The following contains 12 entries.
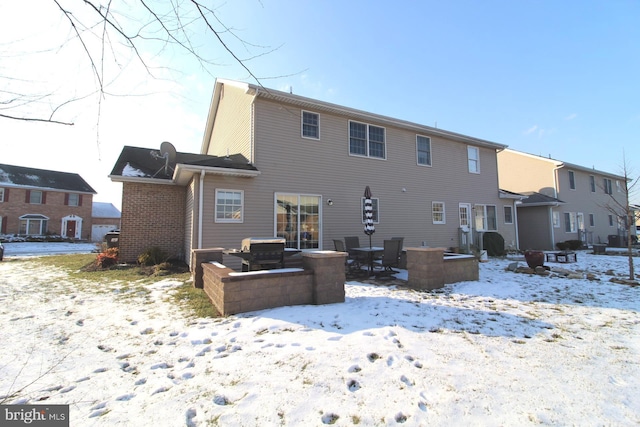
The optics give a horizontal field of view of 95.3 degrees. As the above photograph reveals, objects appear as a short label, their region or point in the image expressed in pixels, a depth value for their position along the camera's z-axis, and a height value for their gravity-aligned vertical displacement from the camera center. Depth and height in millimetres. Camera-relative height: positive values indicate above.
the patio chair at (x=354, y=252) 8590 -514
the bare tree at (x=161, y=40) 2289 +1754
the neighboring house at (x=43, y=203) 24922 +3019
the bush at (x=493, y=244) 13797 -460
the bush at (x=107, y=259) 9555 -758
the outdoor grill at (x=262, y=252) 5417 -314
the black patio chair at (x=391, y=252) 7598 -451
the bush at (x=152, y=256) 9719 -697
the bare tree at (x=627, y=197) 7448 +1035
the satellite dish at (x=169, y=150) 11766 +3472
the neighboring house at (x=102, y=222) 29003 +1522
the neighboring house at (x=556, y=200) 18344 +2349
